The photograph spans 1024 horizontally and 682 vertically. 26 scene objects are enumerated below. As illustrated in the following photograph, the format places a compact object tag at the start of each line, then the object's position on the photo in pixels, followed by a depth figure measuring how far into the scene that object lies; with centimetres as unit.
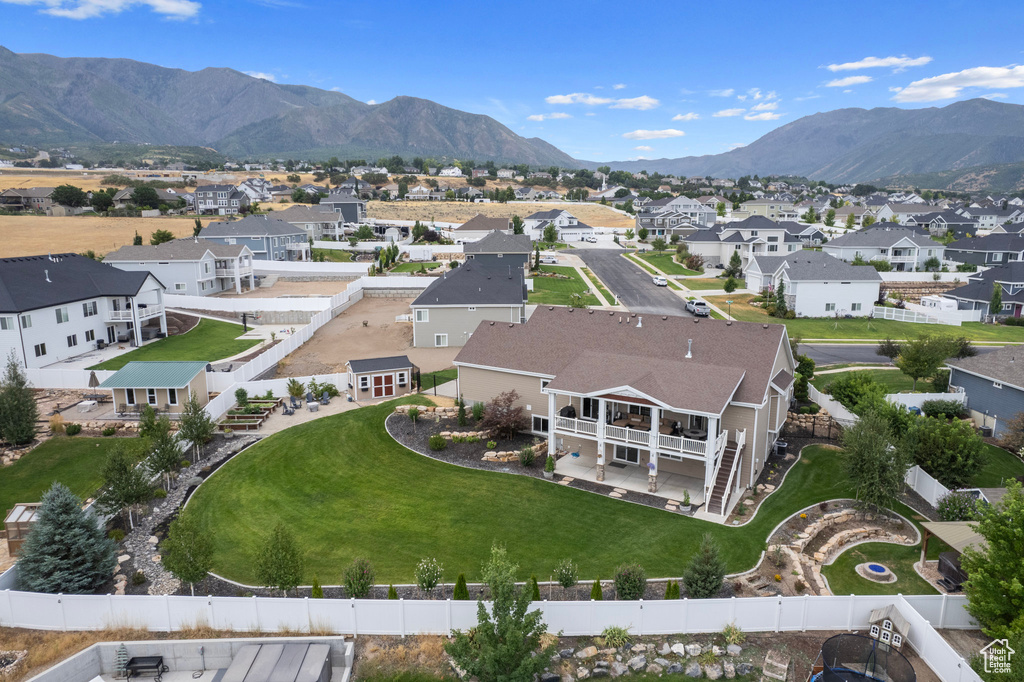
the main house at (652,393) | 2502
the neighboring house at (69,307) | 4028
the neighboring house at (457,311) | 4928
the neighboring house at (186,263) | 6425
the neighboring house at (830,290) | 6353
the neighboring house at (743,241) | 8481
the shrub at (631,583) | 1720
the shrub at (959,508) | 2114
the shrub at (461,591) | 1706
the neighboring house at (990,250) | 8375
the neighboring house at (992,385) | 3038
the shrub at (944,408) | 3241
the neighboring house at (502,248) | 7681
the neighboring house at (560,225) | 12088
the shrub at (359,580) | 1750
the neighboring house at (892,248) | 8344
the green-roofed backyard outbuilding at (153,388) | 3334
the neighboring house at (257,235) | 8356
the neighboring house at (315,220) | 10544
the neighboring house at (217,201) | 13888
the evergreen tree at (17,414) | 2970
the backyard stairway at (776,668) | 1460
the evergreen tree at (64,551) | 1830
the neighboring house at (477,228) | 10425
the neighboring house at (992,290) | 6203
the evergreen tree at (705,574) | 1741
